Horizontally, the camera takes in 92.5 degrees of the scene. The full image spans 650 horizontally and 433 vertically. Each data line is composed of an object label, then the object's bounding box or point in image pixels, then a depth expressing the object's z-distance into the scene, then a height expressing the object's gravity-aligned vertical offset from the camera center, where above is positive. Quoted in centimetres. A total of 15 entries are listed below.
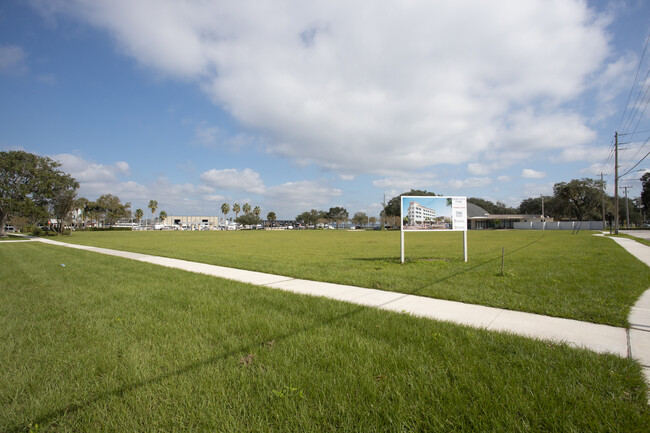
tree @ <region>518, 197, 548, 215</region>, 12212 +653
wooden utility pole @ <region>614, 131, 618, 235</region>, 3794 +669
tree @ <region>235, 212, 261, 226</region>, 17038 +218
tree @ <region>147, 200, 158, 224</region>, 13512 +791
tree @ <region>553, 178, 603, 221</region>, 7769 +663
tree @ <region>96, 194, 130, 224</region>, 9782 +492
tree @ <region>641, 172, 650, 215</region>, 5994 +628
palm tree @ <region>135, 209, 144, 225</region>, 14500 +478
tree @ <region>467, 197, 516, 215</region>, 14938 +744
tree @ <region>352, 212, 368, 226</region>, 15881 +238
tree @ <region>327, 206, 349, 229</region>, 15284 +435
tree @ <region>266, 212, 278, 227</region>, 18025 +401
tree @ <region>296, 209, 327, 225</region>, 17375 +384
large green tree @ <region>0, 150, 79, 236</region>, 4588 +597
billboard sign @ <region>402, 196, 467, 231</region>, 1310 +36
